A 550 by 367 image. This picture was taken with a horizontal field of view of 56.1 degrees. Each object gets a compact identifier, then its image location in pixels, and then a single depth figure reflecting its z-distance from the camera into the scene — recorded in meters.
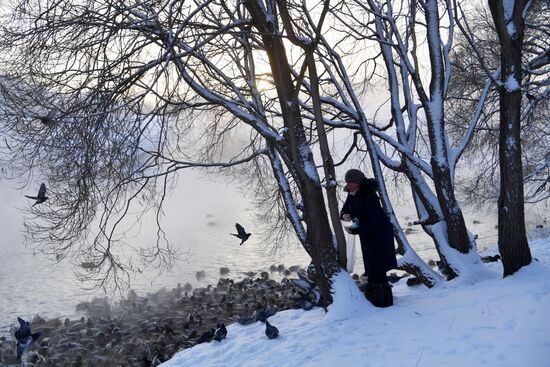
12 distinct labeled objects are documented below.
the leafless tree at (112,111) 5.60
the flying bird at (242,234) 6.96
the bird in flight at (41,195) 6.08
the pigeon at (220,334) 6.21
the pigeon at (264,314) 6.80
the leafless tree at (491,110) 11.25
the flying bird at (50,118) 5.56
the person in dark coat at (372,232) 5.98
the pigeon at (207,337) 6.55
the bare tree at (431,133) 7.08
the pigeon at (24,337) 7.49
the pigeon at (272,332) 5.68
